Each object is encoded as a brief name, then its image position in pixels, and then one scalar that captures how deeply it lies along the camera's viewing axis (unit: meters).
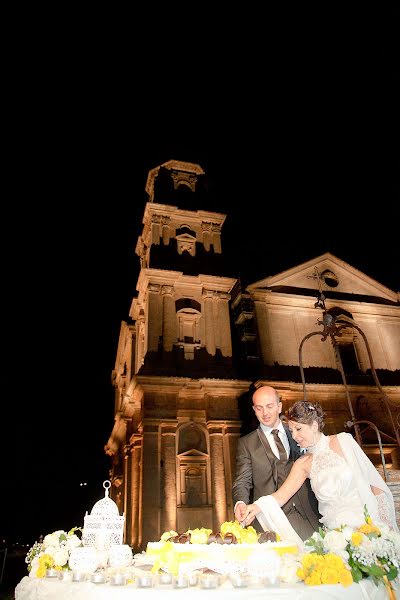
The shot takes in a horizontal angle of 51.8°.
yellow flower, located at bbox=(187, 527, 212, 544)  3.49
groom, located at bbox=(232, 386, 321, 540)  4.59
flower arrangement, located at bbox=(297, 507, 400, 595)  2.65
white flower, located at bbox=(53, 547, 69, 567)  3.44
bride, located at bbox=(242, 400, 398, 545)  3.63
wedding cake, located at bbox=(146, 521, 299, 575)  2.99
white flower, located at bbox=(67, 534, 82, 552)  3.60
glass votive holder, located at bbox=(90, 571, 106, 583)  3.01
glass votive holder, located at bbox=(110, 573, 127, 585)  2.90
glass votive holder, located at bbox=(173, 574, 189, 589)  2.71
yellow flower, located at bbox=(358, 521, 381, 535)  2.87
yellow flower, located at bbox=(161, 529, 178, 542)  3.76
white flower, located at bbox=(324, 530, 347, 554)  2.73
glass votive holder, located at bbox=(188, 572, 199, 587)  2.77
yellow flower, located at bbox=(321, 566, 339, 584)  2.62
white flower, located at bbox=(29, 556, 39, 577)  3.59
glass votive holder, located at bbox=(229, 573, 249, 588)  2.68
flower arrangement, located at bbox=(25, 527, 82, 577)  3.46
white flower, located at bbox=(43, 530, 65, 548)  3.64
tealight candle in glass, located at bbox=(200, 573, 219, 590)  2.66
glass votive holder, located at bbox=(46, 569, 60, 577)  3.36
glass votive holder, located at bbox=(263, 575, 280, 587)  2.71
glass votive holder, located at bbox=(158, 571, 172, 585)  2.83
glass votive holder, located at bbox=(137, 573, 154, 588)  2.77
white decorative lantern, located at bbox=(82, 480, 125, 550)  3.96
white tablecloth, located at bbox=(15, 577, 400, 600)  2.58
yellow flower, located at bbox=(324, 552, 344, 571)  2.65
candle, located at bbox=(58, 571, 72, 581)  3.17
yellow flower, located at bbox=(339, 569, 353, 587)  2.63
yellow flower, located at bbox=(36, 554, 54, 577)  3.43
